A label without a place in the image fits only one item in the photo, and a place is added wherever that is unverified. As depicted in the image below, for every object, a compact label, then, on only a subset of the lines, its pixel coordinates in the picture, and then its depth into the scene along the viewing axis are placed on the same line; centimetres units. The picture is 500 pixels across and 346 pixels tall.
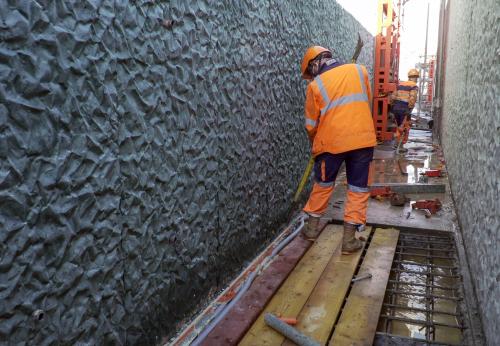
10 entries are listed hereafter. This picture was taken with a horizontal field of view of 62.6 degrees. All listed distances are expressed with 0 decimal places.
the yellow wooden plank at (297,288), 205
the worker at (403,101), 794
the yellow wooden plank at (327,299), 211
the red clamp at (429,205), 387
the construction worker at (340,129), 294
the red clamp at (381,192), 439
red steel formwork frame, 785
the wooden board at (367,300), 205
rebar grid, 223
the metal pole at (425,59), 1699
